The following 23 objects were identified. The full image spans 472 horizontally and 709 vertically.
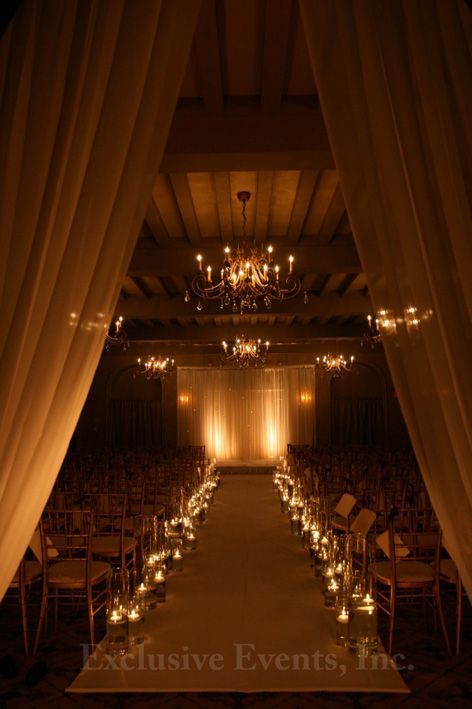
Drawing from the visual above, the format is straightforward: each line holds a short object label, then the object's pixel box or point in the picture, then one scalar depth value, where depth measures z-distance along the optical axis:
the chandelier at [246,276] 5.99
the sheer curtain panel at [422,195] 1.94
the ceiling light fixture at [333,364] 14.91
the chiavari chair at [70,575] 4.27
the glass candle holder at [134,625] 3.97
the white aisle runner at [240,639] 3.48
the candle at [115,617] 3.85
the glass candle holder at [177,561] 6.02
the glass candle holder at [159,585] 4.90
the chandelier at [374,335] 9.73
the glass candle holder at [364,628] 3.81
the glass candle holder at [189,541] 6.85
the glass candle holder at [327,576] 4.88
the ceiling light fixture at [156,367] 15.79
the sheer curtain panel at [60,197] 1.93
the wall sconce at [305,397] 19.66
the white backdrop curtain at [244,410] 19.75
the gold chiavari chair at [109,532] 5.30
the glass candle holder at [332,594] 4.66
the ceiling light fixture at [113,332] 11.16
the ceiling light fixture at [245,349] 11.80
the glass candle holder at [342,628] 3.93
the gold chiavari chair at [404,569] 4.19
